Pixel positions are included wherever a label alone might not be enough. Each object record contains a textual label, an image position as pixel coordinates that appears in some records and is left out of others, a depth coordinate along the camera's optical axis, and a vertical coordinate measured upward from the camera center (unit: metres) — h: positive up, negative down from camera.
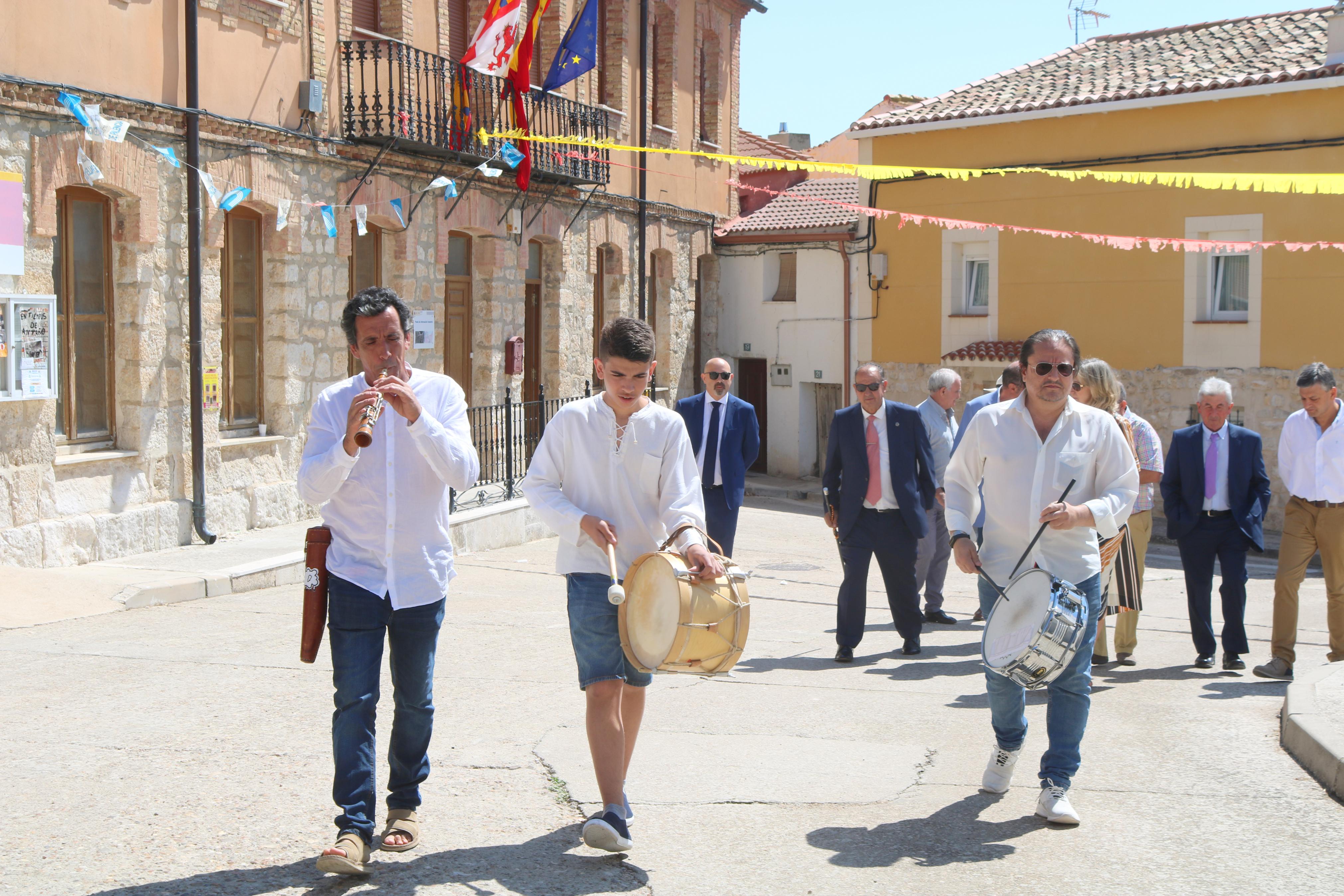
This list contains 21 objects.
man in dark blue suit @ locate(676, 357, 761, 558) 8.97 -0.64
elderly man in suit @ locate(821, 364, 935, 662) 8.10 -0.90
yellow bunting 12.38 +1.93
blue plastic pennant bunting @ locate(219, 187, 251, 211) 12.56 +1.39
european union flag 16.12 +3.64
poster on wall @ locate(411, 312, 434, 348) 16.16 +0.19
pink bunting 15.96 +1.51
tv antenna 27.23 +6.96
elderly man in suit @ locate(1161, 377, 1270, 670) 7.78 -0.86
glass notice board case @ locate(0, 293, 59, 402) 10.35 -0.04
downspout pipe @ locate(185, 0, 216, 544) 12.26 +0.63
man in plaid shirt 7.87 -0.97
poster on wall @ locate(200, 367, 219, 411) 12.57 -0.42
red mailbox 18.06 -0.09
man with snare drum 4.84 -0.50
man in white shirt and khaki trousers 7.61 -0.86
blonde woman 7.19 -1.05
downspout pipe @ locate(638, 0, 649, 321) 20.84 +3.81
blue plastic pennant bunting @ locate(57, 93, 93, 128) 10.81 +1.94
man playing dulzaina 4.16 -0.60
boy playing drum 4.34 -0.51
